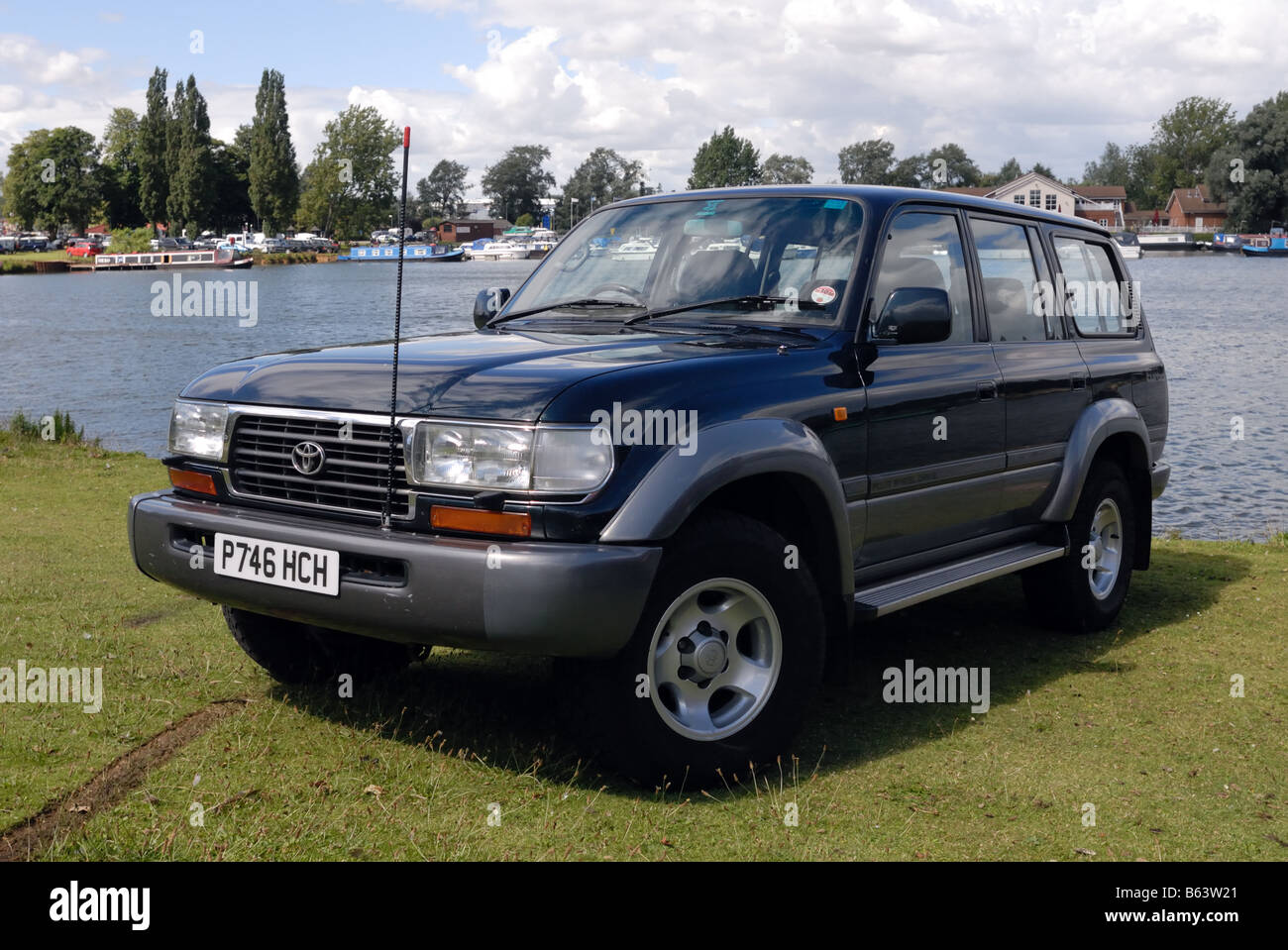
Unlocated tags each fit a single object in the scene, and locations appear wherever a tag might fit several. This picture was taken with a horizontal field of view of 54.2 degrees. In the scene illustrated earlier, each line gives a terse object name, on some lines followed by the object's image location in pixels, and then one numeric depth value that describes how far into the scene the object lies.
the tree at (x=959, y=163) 116.92
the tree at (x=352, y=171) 115.12
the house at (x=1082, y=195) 92.50
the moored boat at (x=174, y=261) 92.88
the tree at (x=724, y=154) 63.44
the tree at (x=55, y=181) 109.94
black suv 3.65
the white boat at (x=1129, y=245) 104.19
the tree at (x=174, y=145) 99.69
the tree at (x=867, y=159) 114.81
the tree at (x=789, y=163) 115.71
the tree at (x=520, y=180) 158.50
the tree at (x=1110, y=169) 170.62
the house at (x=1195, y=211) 138.25
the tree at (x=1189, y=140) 142.62
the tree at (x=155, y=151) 98.56
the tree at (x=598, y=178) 86.31
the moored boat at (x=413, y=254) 113.79
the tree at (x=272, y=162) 101.69
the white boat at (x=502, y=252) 123.06
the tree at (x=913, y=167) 106.96
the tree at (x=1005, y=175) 128.38
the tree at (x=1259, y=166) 100.88
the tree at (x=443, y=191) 168.75
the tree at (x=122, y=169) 111.62
